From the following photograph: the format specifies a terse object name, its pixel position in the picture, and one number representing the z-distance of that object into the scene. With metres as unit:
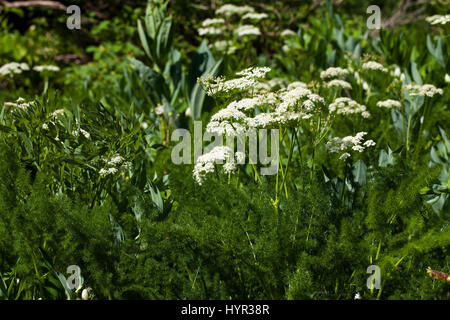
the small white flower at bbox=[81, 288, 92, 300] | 1.47
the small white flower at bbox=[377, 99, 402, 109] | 2.34
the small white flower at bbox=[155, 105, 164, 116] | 2.84
